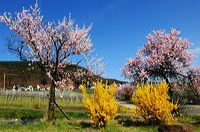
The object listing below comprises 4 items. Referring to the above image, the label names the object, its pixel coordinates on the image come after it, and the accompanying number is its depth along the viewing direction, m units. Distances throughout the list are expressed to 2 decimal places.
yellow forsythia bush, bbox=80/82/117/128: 8.02
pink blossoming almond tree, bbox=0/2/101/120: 11.20
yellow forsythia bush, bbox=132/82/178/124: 8.66
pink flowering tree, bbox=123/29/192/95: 13.33
